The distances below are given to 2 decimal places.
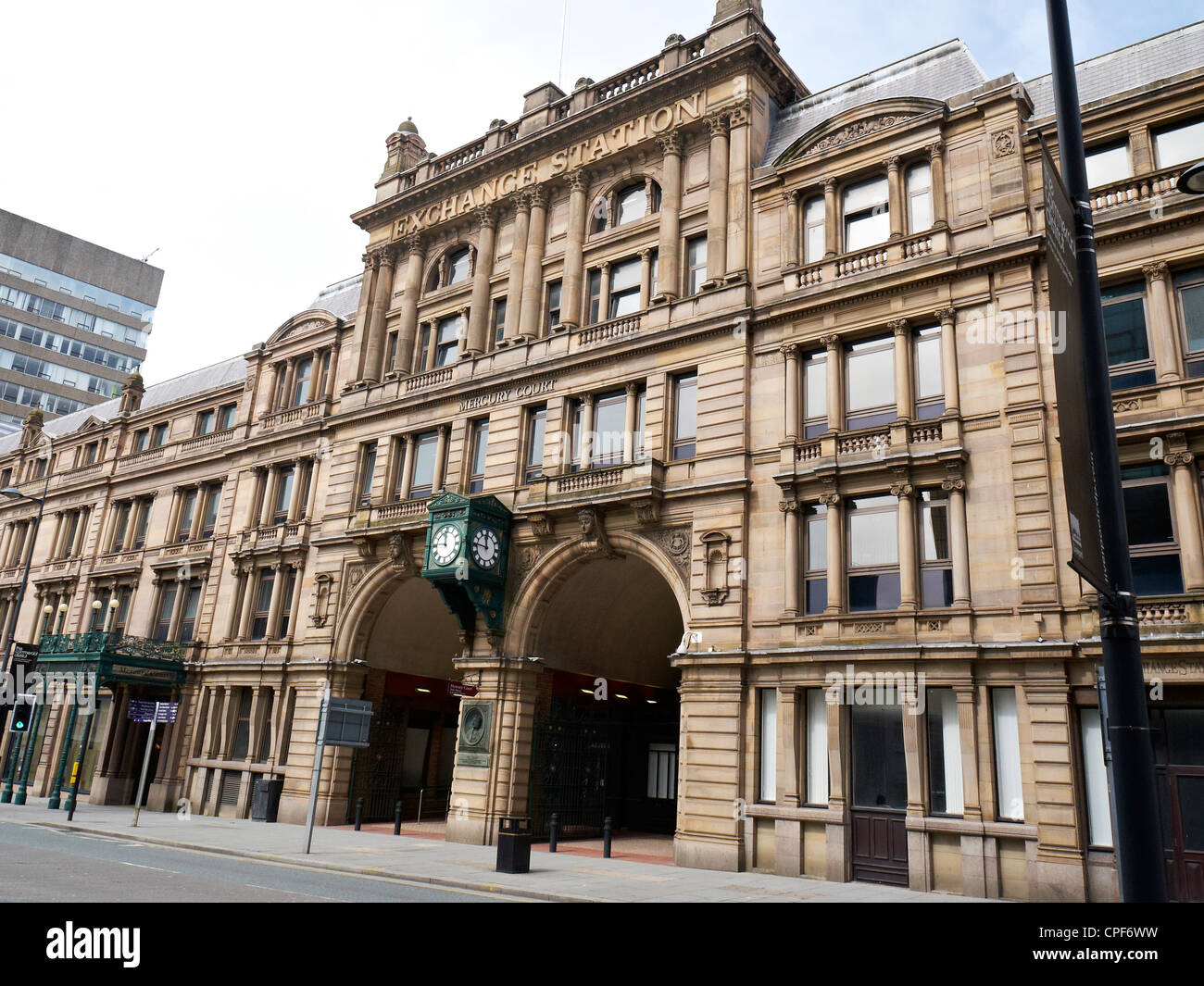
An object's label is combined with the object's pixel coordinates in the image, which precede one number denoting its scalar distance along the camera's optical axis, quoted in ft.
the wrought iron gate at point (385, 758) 103.65
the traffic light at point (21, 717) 104.22
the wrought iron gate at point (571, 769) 88.69
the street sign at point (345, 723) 72.23
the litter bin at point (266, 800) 101.09
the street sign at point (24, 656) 127.54
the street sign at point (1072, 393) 22.66
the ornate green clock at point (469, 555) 86.02
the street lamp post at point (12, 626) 124.48
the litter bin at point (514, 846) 60.95
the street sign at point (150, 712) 99.30
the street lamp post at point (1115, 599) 20.01
